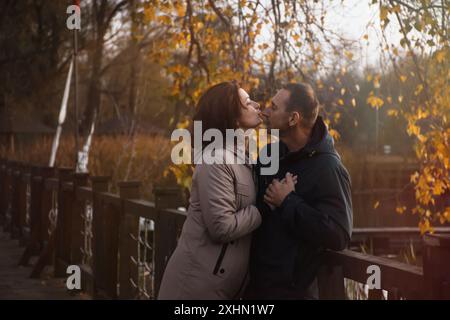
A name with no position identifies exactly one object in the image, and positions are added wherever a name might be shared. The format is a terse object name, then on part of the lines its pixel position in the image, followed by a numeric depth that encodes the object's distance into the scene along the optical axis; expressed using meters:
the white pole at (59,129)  15.79
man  3.23
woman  3.49
